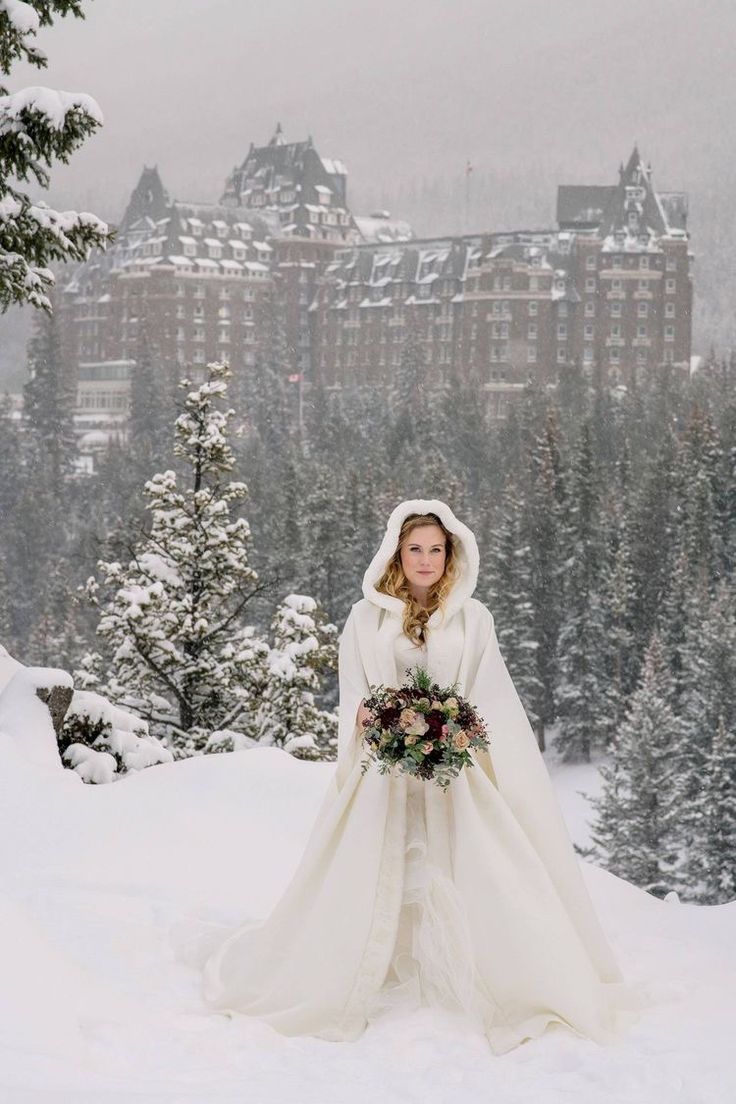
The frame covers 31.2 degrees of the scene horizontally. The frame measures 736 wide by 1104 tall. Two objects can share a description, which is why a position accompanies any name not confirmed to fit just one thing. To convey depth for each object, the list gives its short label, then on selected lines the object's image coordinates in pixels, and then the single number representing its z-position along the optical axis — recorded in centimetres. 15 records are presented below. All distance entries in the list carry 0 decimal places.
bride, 451
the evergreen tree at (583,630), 5028
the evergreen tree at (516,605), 5138
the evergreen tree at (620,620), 5150
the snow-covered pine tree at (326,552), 5097
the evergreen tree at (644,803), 3553
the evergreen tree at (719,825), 3397
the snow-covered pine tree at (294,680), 1526
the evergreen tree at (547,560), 5400
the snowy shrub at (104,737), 946
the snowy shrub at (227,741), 1378
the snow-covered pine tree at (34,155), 863
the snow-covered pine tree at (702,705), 3650
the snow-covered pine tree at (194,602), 1598
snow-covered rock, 823
